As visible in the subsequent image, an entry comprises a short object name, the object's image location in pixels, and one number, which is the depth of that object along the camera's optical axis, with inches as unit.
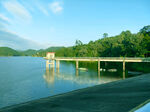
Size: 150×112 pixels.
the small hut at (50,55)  2806.8
